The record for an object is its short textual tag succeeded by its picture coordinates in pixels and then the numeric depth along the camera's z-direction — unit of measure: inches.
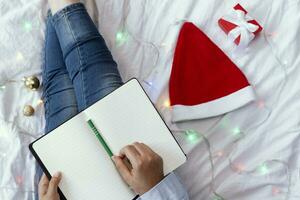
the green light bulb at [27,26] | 39.8
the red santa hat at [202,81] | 37.6
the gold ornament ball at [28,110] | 36.4
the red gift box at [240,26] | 38.6
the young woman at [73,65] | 36.4
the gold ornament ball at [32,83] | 37.4
